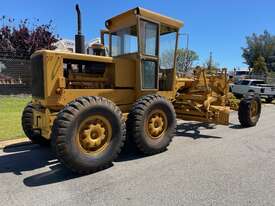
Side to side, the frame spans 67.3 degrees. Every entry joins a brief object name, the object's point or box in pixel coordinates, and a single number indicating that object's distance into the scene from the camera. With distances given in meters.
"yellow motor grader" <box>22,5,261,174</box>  3.45
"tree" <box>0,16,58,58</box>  14.33
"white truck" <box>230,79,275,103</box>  14.07
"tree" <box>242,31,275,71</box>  42.89
